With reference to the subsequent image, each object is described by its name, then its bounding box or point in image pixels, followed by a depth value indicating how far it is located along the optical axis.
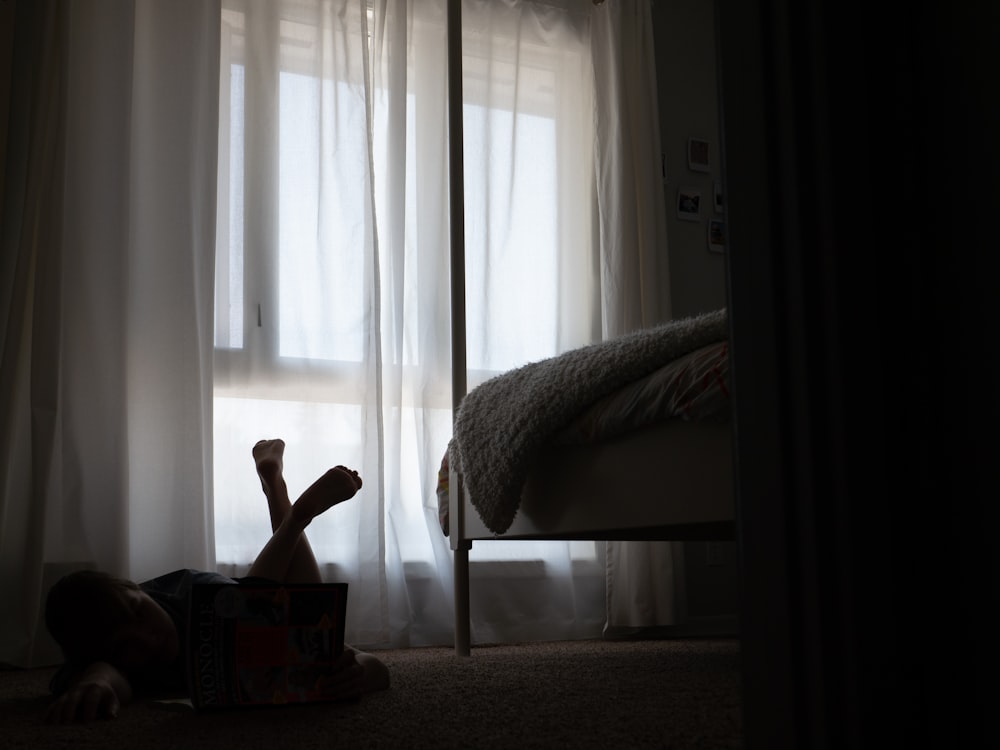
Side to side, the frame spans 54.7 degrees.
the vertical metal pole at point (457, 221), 2.10
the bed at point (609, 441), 1.21
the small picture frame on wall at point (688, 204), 3.13
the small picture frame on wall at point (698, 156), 3.18
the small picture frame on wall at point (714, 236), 3.17
